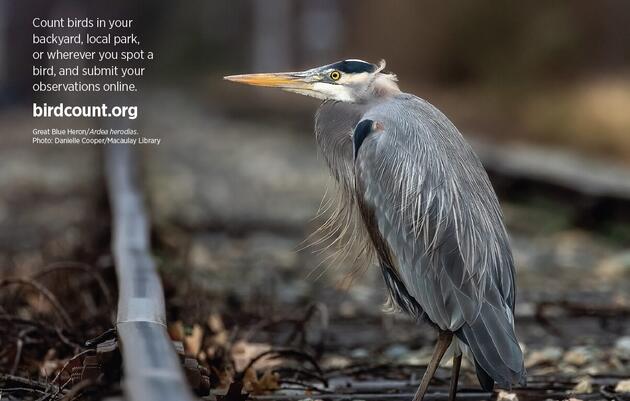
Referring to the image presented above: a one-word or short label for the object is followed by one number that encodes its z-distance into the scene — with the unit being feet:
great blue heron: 22.40
